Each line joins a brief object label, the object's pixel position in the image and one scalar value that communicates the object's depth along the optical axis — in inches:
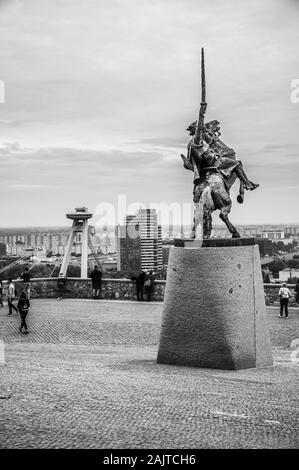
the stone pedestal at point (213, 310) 499.5
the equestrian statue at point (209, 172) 532.4
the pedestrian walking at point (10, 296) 864.3
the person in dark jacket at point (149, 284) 986.1
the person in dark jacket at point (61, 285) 1068.5
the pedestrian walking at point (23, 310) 727.1
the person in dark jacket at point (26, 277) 984.5
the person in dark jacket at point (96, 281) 1015.0
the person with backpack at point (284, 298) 832.3
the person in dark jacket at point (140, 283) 984.6
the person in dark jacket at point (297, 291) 877.8
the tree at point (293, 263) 1051.6
